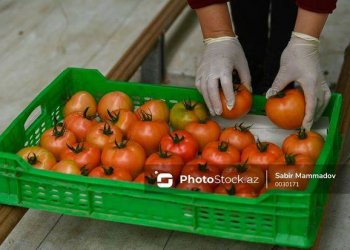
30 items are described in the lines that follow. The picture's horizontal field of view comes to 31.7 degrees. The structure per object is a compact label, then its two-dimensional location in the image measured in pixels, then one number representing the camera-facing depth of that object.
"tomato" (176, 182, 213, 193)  1.34
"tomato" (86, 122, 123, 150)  1.53
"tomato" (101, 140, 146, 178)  1.44
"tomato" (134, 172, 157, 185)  1.34
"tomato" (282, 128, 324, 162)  1.44
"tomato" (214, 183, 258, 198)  1.31
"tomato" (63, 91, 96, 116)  1.70
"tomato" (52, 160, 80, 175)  1.41
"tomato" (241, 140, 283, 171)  1.44
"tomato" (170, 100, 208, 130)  1.62
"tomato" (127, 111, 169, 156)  1.54
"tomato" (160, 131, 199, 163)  1.48
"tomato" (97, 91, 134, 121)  1.68
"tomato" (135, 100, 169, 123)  1.64
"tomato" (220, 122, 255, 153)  1.53
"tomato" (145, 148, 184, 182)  1.41
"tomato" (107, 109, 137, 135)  1.60
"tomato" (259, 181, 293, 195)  1.35
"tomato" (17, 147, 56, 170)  1.45
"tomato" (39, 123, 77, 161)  1.54
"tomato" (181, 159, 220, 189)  1.38
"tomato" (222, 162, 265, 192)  1.37
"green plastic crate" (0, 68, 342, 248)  1.23
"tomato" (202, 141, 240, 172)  1.46
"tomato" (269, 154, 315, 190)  1.34
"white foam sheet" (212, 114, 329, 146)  1.62
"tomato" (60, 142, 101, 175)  1.46
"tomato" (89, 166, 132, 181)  1.38
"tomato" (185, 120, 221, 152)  1.55
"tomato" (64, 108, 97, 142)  1.61
